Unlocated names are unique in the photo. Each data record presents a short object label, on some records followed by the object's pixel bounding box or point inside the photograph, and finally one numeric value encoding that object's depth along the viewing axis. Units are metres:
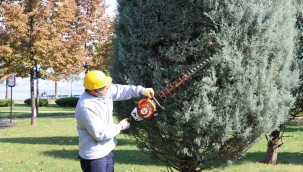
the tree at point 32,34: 21.50
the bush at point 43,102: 38.94
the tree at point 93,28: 32.25
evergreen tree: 4.77
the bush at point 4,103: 40.06
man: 4.50
